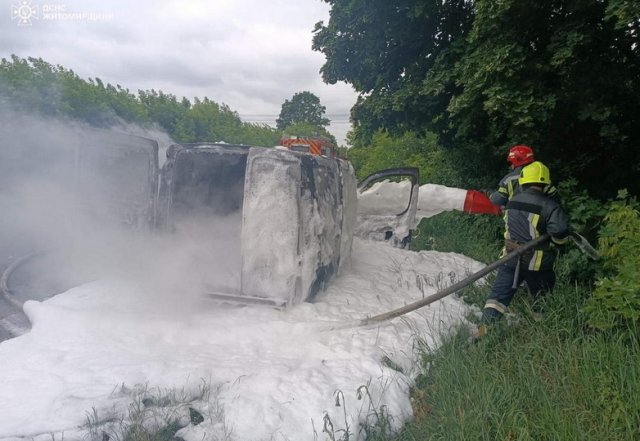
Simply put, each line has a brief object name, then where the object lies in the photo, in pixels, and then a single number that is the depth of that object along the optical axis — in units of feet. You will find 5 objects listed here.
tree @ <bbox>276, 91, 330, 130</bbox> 222.69
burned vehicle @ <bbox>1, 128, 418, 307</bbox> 14.70
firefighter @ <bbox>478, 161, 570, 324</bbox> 13.67
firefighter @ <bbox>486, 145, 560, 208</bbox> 16.05
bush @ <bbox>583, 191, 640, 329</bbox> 9.75
